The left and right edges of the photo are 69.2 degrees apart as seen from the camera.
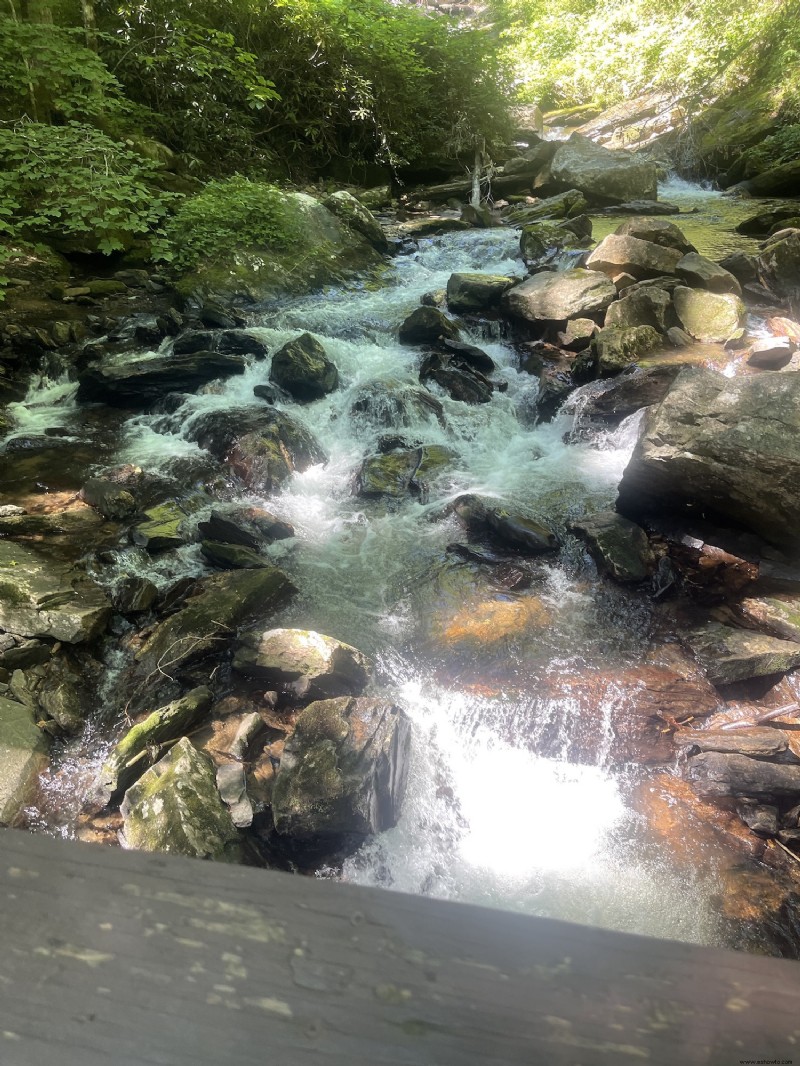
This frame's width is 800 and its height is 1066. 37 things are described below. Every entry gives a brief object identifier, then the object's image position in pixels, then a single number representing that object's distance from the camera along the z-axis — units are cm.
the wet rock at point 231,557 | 490
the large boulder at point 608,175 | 1315
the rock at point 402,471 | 610
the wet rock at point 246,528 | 515
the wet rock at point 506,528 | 507
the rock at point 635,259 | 852
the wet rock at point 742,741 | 333
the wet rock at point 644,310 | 755
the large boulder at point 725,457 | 441
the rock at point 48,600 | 399
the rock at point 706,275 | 777
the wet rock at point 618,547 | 470
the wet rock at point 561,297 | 807
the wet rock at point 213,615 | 404
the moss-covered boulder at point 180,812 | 285
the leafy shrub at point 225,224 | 976
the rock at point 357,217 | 1153
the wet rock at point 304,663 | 381
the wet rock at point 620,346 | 706
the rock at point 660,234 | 925
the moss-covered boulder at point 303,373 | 723
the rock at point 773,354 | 630
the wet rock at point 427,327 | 827
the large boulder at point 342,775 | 305
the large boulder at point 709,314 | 720
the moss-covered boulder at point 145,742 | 320
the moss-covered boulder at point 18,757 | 308
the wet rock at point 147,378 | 712
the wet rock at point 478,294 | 911
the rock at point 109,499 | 539
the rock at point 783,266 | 777
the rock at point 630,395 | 652
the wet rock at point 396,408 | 702
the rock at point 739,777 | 317
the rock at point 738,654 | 381
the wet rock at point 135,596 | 443
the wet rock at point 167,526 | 506
